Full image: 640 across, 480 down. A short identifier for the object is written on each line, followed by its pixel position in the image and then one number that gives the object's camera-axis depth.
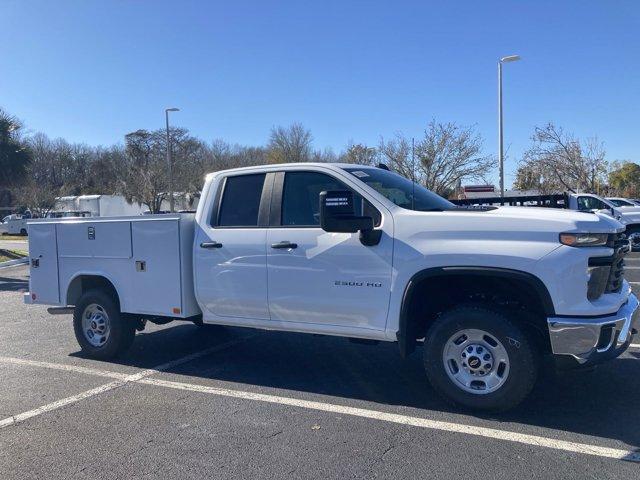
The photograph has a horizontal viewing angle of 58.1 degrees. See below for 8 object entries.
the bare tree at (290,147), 39.78
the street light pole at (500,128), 22.53
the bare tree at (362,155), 27.08
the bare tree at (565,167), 27.98
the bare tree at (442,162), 22.86
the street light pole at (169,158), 29.63
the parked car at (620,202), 20.44
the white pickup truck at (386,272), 4.33
